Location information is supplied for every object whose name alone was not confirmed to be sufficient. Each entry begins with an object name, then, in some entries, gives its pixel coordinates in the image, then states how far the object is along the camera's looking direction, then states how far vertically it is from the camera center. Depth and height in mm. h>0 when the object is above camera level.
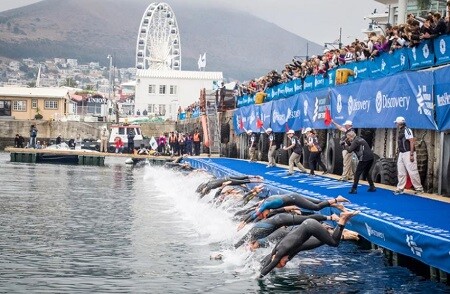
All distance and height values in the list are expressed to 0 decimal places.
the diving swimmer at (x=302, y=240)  15797 -1758
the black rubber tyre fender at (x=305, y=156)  36050 -507
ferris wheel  134000 +16110
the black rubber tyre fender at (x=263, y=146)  45941 -157
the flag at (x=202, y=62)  129500 +11820
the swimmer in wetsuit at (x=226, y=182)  26562 -1212
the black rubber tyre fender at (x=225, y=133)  59531 +624
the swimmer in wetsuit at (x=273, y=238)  17388 -1868
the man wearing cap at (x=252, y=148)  43100 -254
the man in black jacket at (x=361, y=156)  21609 -271
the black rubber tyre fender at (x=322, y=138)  36000 +249
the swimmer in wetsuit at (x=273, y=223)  17562 -1610
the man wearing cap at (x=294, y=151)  30848 -257
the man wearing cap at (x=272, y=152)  37719 -378
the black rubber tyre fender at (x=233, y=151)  56344 -546
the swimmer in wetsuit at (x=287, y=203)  18562 -1258
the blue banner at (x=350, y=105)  28156 +1344
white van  76312 +595
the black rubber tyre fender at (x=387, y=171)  25000 -731
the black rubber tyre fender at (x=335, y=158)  30719 -475
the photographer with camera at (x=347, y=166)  26216 -641
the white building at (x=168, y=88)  122562 +7464
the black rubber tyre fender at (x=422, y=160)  23688 -392
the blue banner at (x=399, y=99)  22609 +1292
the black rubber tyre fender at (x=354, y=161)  27514 -553
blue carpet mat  13824 -1356
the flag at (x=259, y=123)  46125 +1044
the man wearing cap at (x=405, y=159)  21047 -324
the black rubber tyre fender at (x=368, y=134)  29672 +364
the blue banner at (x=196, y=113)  70625 +2388
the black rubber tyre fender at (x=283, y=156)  40906 -596
